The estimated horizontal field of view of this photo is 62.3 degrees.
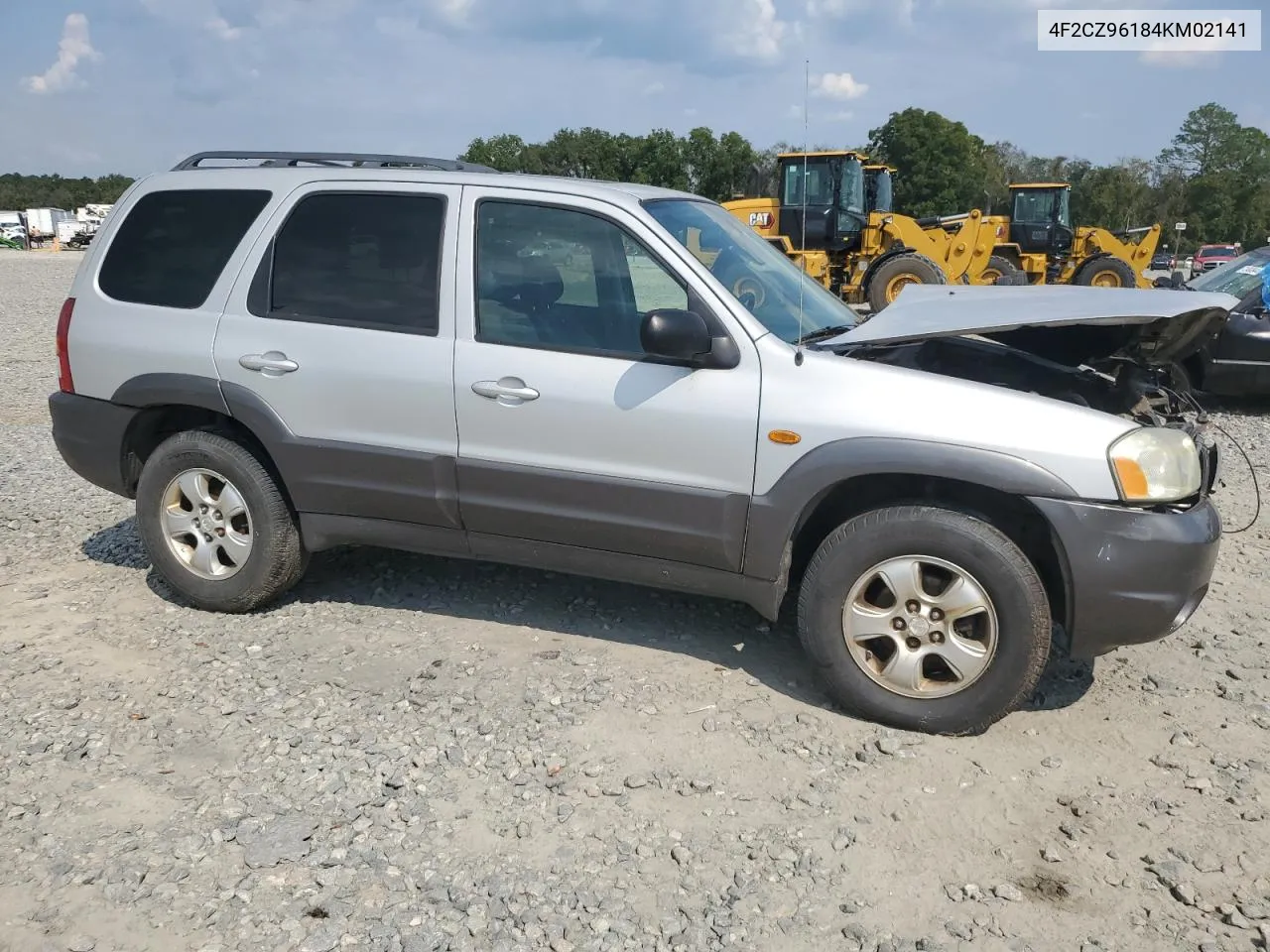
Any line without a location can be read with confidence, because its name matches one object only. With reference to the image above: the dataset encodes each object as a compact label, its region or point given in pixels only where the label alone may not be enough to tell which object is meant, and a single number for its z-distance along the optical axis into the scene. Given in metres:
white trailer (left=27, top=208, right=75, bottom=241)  71.94
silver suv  3.59
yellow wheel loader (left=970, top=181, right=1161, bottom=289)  23.00
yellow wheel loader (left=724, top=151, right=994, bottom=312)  19.19
